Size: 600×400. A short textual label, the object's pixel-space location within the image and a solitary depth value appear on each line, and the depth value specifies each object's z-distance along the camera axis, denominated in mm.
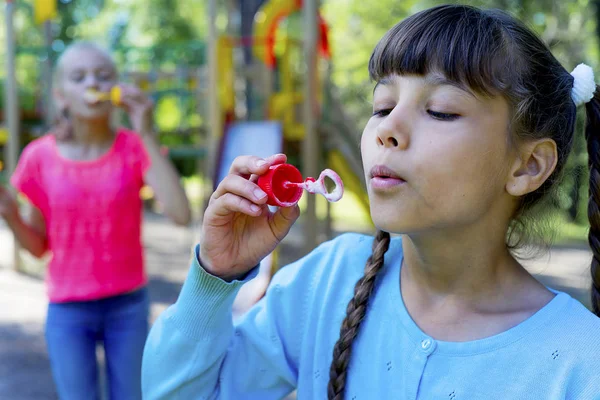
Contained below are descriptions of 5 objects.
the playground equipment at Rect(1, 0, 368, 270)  6141
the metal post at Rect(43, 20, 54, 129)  7312
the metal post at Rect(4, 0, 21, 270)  6766
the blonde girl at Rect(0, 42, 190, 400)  2604
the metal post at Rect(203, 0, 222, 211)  6059
